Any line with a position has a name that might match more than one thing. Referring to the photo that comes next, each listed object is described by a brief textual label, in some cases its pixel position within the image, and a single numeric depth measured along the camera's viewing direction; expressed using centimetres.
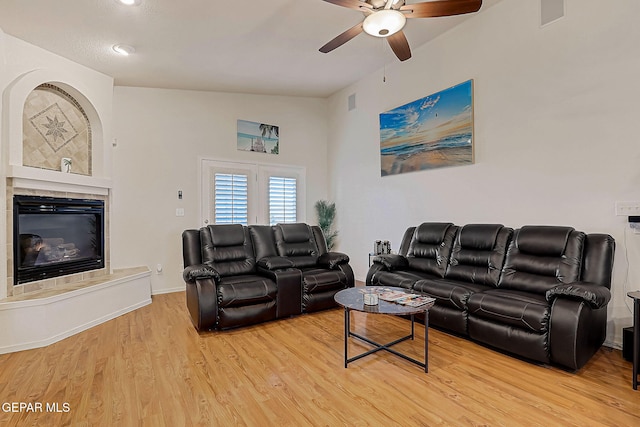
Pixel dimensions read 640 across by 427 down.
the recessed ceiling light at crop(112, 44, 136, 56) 365
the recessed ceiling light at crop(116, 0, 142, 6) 288
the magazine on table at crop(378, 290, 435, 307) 262
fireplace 341
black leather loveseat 338
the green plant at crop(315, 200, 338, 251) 639
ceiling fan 247
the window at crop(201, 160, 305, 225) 551
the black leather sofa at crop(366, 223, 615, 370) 243
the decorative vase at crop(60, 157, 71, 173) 396
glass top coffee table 249
